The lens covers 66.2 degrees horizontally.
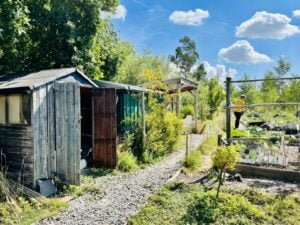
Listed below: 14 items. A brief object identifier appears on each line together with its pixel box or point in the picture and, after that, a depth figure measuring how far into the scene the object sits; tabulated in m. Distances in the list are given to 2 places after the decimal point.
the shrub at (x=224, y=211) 3.74
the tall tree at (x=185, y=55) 35.43
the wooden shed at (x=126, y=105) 8.09
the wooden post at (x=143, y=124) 7.42
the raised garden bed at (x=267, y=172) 5.30
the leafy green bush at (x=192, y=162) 6.35
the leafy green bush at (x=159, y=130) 7.61
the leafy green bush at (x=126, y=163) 6.38
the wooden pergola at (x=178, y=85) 10.66
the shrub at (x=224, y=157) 4.43
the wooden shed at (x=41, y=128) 4.82
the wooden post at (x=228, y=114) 5.97
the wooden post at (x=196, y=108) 11.67
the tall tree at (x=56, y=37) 8.70
